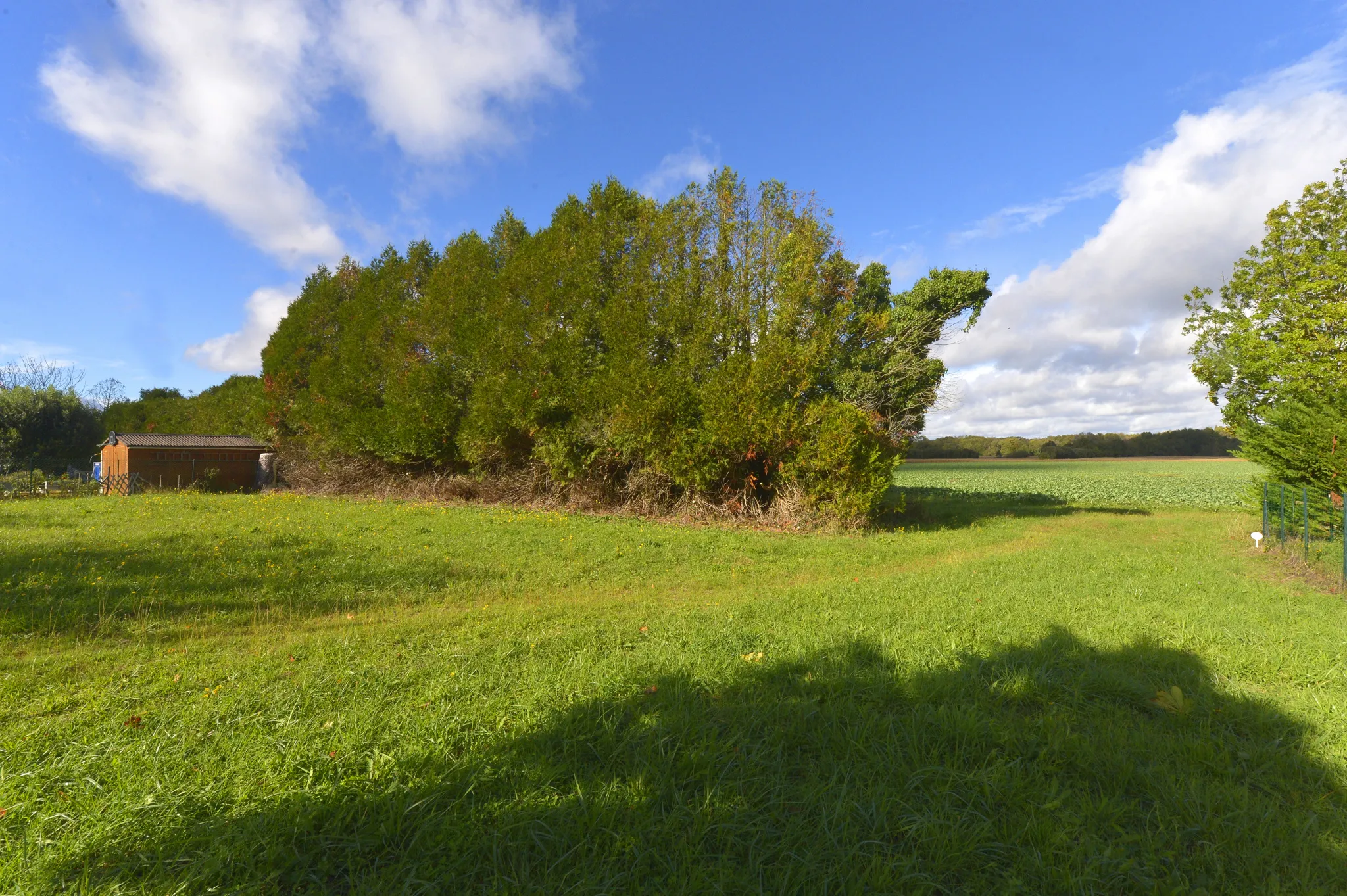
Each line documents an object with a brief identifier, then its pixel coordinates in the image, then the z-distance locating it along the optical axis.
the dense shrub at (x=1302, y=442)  10.80
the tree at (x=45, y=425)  32.97
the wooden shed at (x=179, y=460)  23.98
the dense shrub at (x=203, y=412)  29.42
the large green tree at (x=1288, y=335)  12.41
